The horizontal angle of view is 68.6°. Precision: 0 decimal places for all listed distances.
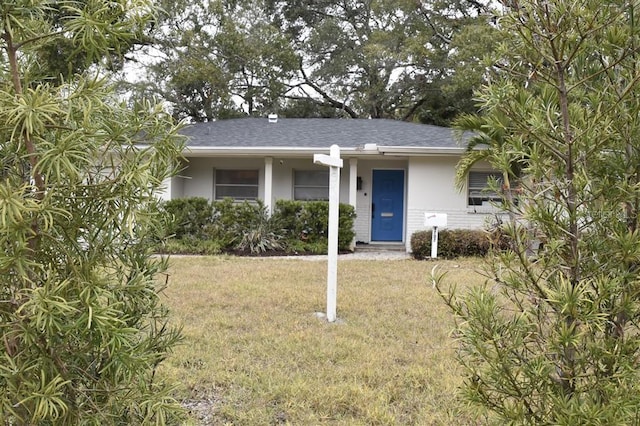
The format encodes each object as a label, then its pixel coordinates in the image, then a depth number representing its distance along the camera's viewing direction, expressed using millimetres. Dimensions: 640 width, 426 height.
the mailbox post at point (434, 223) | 10848
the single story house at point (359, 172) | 12727
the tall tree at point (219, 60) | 22094
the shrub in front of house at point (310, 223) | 12359
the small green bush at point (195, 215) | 12664
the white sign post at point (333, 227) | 5551
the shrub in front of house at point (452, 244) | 11305
